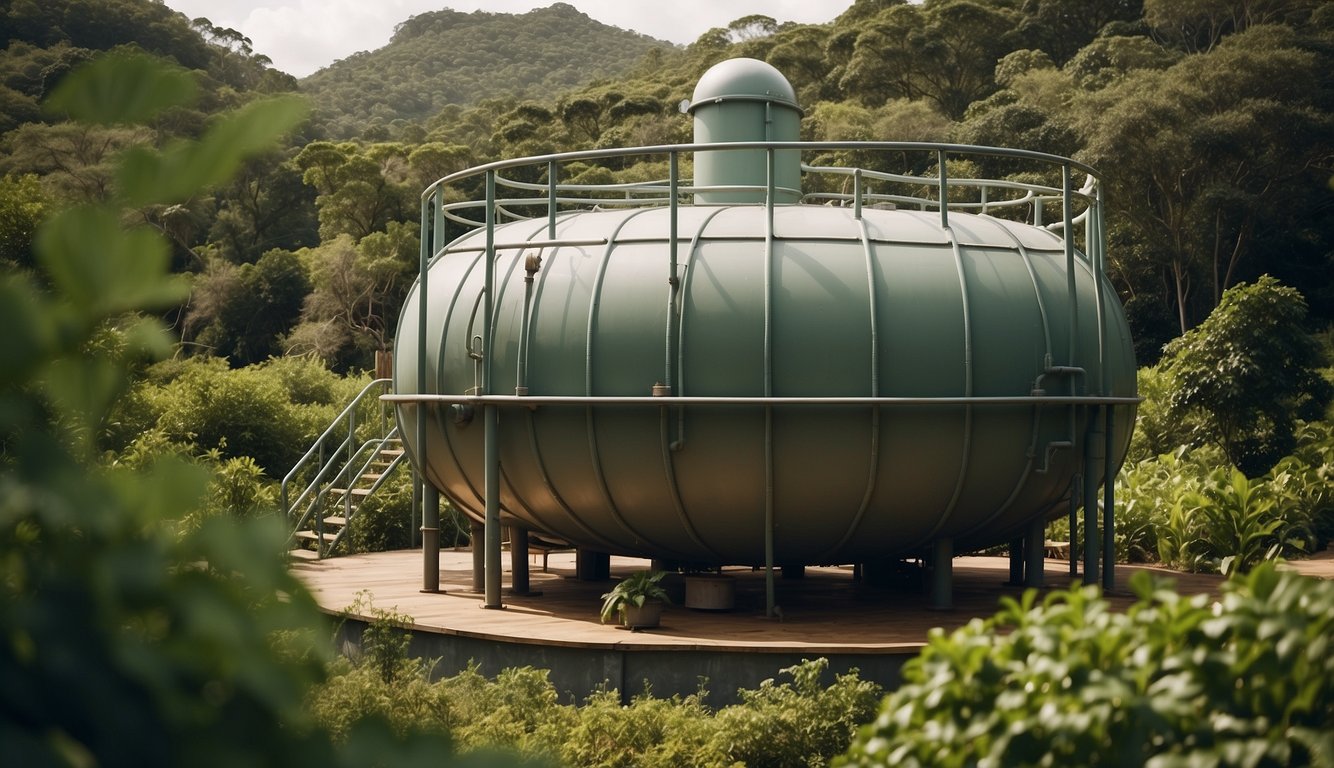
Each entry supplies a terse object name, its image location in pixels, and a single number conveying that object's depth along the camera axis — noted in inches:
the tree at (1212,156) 1523.1
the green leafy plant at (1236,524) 575.8
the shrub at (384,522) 745.0
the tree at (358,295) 1897.1
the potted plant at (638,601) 414.9
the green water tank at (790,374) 417.4
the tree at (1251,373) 795.4
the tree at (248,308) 2059.5
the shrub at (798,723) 333.4
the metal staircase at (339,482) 691.4
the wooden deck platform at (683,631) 386.9
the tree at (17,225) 564.7
